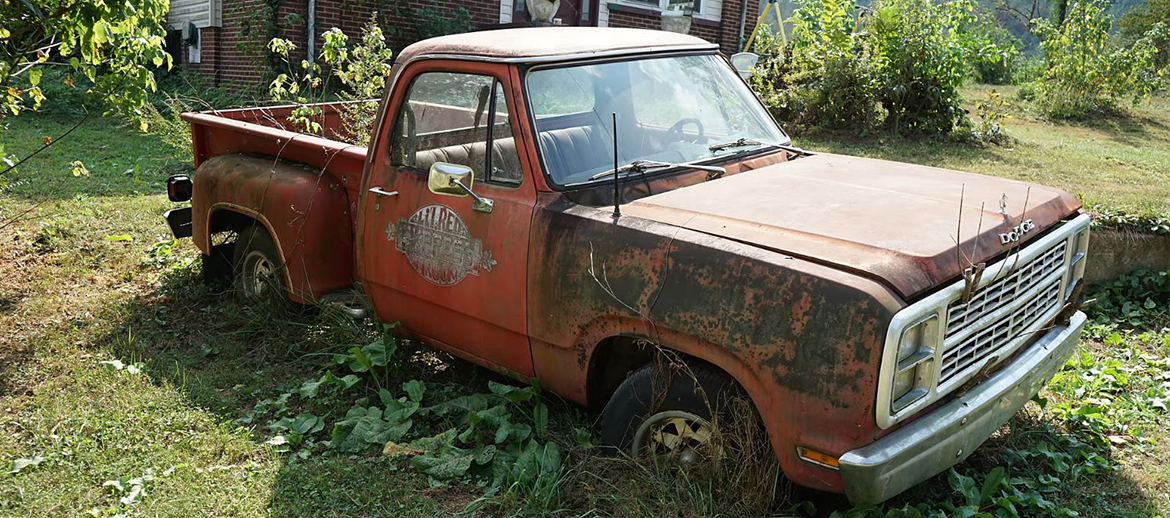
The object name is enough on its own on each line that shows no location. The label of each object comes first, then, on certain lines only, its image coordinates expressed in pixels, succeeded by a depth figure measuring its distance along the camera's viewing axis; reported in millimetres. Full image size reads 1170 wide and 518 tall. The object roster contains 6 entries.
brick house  13664
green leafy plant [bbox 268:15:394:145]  6484
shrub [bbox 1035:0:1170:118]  14383
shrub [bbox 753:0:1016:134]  11508
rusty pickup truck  3049
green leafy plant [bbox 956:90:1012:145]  11594
